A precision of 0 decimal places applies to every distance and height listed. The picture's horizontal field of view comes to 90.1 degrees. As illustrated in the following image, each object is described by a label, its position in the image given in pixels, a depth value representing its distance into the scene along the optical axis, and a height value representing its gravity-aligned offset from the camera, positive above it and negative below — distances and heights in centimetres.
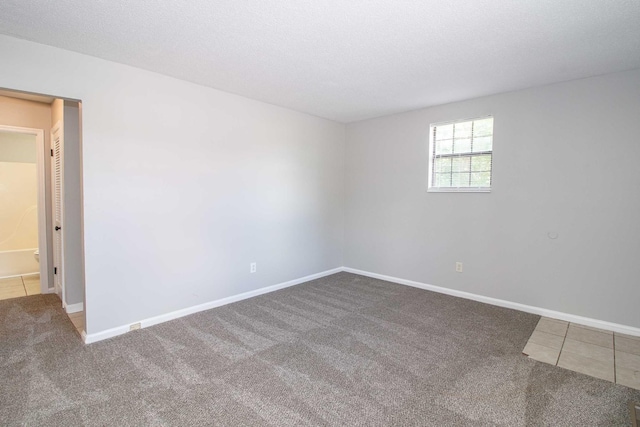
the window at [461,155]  388 +60
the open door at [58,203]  354 -9
